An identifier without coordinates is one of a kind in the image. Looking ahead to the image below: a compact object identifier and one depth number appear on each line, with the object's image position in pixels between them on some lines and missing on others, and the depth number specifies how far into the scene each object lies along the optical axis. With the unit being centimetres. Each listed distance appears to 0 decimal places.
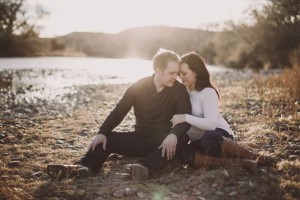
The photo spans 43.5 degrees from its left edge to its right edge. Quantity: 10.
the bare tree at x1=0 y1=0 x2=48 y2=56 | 4047
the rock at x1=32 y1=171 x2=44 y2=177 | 482
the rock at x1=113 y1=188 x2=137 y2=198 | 414
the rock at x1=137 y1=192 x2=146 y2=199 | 409
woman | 457
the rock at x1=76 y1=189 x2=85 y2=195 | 416
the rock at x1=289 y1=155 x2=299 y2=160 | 486
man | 471
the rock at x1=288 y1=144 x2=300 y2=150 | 524
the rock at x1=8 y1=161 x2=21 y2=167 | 522
